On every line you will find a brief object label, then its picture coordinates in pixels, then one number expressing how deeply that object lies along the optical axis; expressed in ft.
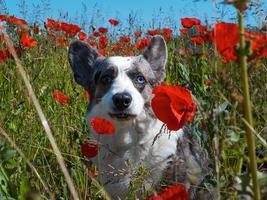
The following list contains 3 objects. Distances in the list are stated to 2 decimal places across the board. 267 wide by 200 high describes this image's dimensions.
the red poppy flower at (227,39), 3.00
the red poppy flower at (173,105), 4.59
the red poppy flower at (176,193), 3.63
